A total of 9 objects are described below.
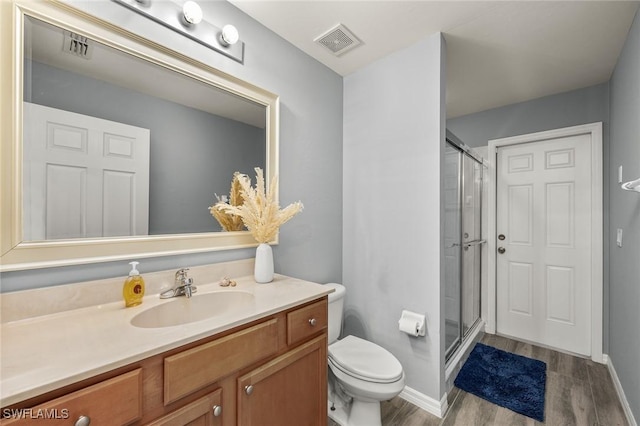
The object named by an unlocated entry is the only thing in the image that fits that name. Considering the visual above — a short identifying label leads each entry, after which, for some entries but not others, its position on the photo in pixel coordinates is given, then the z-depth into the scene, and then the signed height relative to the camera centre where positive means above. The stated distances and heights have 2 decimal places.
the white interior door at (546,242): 2.54 -0.29
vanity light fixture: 1.24 +0.93
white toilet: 1.46 -0.89
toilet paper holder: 1.78 -0.73
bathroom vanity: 0.65 -0.45
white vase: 1.48 -0.29
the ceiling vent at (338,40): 1.78 +1.16
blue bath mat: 1.83 -1.27
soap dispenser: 1.09 -0.31
